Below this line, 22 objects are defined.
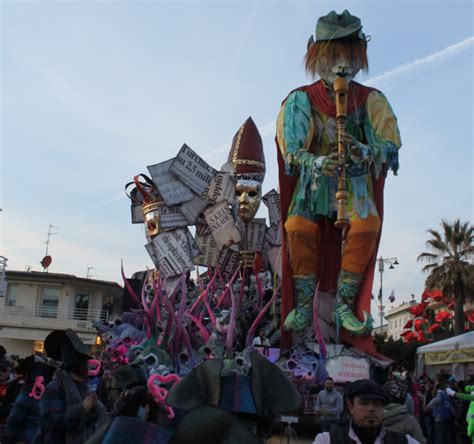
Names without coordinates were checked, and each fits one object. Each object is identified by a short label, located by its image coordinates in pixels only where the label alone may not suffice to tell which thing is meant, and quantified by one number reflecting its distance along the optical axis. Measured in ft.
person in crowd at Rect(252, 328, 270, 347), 38.63
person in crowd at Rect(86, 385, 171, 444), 5.42
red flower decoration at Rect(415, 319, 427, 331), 111.09
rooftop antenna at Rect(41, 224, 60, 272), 129.39
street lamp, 108.37
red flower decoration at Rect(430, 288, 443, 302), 94.38
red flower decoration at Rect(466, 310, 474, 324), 88.40
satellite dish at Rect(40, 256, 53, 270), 129.39
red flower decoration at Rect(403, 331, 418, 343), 109.09
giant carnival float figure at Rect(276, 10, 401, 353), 37.83
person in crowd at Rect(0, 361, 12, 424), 20.27
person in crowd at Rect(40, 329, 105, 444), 12.22
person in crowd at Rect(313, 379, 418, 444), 9.45
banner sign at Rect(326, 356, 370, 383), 36.06
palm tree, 90.27
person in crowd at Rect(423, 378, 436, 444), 36.65
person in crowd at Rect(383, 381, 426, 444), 14.46
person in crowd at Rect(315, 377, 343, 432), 27.64
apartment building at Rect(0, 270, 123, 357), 110.32
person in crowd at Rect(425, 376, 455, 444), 34.12
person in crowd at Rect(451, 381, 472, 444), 30.96
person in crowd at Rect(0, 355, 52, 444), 14.93
